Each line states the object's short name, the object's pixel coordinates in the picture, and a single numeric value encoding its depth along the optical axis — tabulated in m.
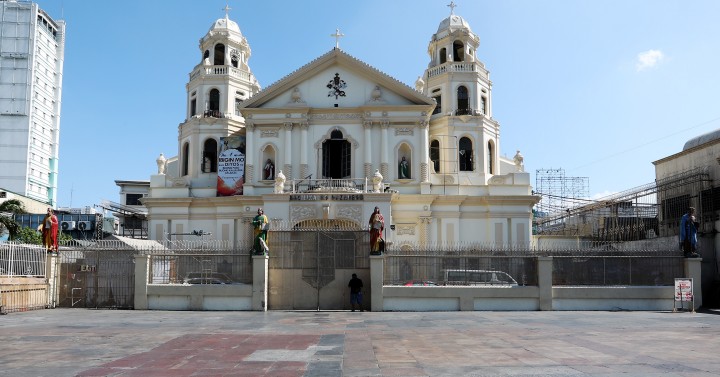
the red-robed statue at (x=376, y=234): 26.97
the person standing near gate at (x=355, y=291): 27.00
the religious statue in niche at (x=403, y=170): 46.78
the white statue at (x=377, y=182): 42.07
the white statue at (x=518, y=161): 48.47
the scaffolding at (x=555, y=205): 65.59
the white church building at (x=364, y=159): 46.81
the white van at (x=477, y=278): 27.31
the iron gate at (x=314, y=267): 27.84
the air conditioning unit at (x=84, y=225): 68.94
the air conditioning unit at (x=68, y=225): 68.68
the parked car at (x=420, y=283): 27.31
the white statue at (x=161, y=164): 50.72
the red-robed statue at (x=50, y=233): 28.58
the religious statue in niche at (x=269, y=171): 47.84
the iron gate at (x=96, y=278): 27.98
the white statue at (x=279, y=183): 42.56
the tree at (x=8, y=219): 42.22
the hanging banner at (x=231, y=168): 48.31
